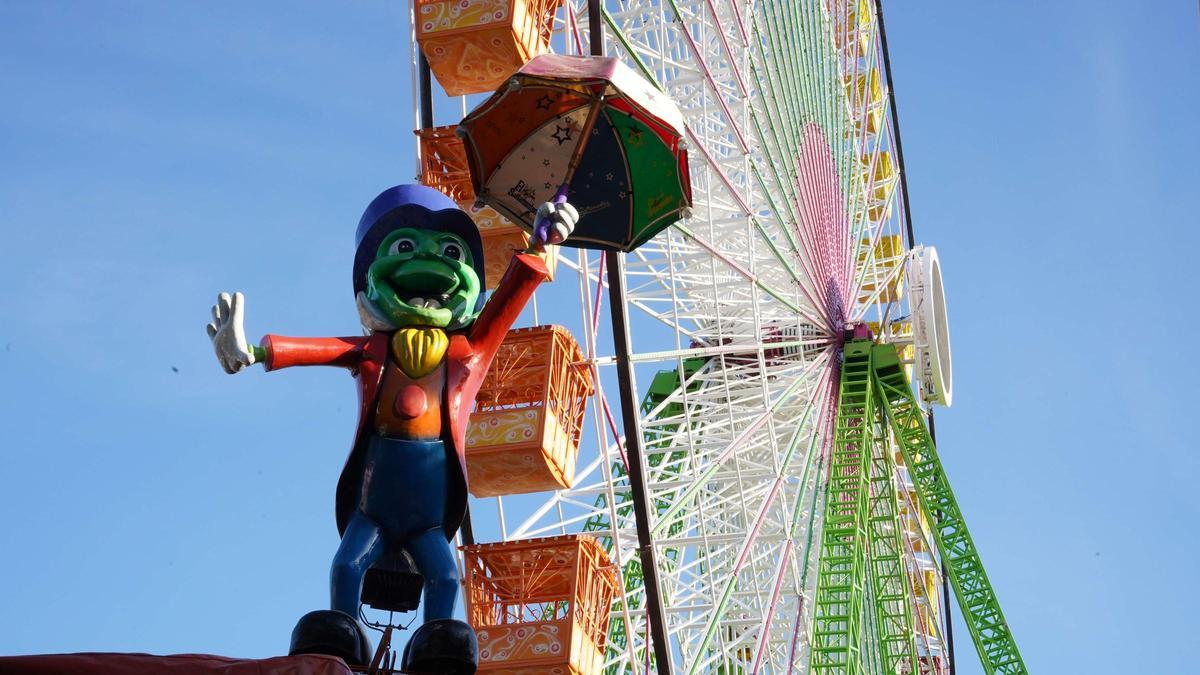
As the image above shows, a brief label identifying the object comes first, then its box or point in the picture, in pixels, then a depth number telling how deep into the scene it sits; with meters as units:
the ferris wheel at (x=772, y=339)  15.62
